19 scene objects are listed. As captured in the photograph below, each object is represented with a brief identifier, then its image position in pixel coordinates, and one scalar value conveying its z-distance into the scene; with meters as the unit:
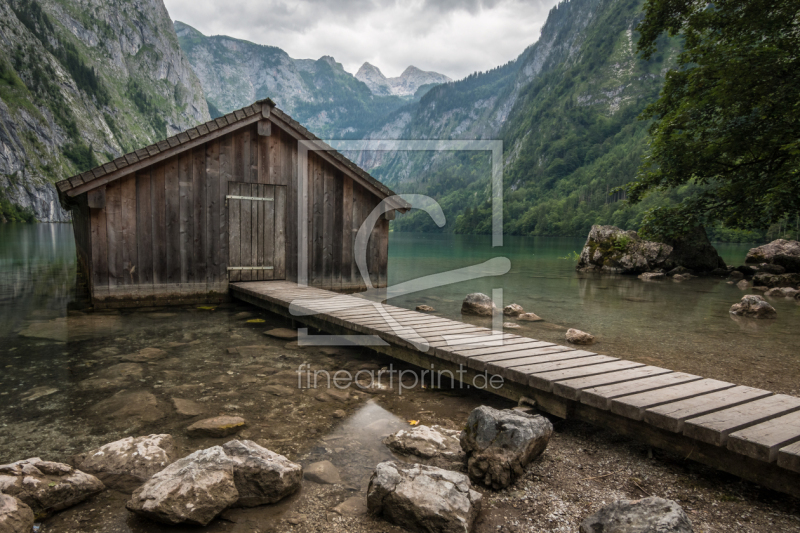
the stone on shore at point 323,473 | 3.13
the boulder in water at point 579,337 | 7.52
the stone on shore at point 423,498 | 2.47
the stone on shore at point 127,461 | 3.03
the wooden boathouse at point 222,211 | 8.83
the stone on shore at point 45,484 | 2.59
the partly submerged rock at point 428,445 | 3.41
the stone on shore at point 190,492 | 2.50
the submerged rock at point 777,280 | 15.49
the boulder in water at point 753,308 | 10.35
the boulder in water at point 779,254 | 18.14
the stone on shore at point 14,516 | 2.28
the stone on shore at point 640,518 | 2.12
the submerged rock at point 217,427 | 3.81
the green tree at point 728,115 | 11.09
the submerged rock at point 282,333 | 7.44
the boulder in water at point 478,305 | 10.44
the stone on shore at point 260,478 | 2.81
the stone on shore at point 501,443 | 3.01
